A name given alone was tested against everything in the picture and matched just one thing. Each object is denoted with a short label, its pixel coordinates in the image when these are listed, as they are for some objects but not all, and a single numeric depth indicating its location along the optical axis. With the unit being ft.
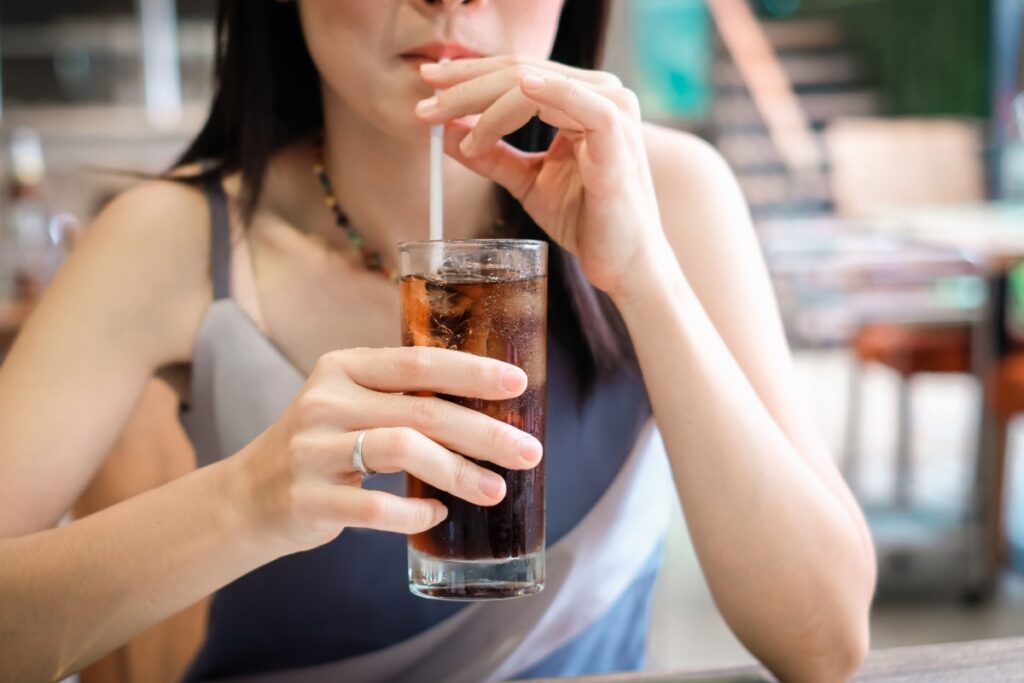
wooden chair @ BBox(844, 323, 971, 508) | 14.10
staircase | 30.01
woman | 3.24
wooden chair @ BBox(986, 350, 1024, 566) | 12.87
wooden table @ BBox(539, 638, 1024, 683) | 3.25
